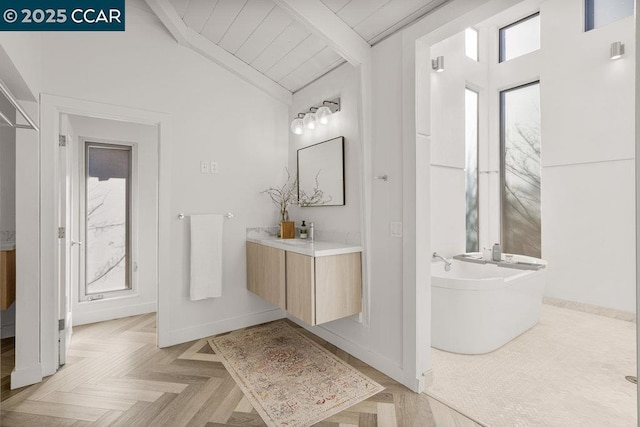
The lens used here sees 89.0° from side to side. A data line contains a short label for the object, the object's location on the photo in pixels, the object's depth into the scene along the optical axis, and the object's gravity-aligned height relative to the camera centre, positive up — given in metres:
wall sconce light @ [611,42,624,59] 3.33 +1.67
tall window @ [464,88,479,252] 4.27 +0.59
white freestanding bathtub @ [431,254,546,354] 2.61 -0.82
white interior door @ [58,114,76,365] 2.43 -0.23
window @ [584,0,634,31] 3.34 +2.13
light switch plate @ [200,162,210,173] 2.94 +0.42
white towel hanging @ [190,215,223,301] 2.85 -0.39
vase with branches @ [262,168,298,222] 3.36 +0.19
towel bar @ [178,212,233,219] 2.83 -0.03
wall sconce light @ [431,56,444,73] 3.57 +1.63
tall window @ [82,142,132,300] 3.49 -0.06
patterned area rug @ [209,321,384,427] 1.90 -1.14
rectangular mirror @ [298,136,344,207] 2.76 +0.35
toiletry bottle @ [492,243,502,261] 3.54 -0.44
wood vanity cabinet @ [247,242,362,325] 2.27 -0.53
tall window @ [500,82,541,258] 4.12 +0.57
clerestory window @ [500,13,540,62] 4.06 +2.26
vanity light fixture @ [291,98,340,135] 2.80 +0.86
